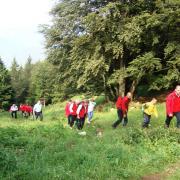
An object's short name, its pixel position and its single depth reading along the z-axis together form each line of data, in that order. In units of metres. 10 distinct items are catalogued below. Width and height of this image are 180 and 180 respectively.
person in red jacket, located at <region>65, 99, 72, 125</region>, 15.55
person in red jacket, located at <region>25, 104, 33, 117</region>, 33.37
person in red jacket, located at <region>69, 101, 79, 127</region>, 15.24
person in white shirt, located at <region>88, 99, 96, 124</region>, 18.73
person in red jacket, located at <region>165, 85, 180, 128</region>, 11.95
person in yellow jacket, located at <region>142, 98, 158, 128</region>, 13.34
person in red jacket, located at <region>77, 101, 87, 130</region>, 14.84
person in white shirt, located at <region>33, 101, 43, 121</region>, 21.65
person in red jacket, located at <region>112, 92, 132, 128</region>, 14.69
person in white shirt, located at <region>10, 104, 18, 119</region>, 31.08
